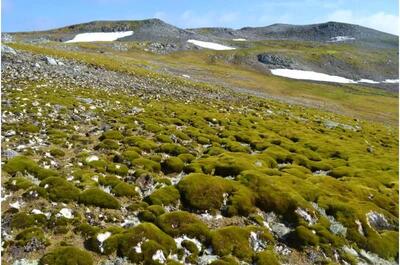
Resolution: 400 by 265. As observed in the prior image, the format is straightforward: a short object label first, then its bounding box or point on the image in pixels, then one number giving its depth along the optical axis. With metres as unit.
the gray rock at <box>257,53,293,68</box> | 196.38
